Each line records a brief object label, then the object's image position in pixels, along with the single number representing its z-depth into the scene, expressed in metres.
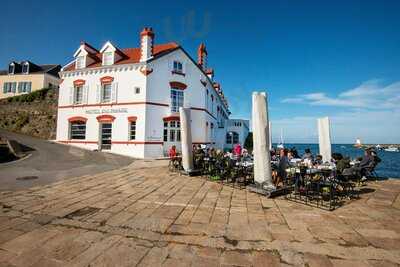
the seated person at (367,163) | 9.17
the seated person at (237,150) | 14.28
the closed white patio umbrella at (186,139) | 10.55
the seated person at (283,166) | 7.92
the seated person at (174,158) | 12.07
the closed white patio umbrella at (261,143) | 7.14
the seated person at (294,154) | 13.78
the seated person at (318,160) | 9.26
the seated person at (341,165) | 8.01
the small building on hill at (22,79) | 36.06
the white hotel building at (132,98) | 18.83
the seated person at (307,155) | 10.50
